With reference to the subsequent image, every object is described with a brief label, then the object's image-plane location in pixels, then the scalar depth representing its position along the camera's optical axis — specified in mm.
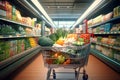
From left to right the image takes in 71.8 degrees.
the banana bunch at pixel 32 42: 2609
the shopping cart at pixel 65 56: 921
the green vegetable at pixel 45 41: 905
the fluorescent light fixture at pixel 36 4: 2621
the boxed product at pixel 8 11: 1523
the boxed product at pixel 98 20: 2732
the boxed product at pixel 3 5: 1400
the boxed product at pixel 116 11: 1888
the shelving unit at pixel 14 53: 1363
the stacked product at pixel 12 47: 1401
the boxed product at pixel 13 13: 1703
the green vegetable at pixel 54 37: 1013
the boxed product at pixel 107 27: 2310
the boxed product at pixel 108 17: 2222
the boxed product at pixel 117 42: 1850
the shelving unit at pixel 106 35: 1879
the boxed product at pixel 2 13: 1353
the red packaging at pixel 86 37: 988
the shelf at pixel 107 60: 1773
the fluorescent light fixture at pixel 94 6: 2537
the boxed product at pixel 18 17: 1853
